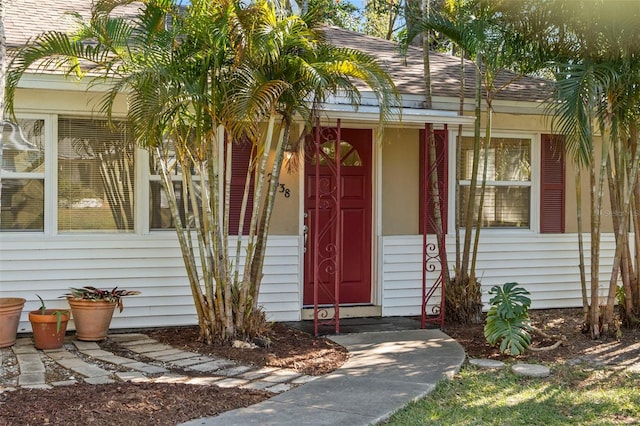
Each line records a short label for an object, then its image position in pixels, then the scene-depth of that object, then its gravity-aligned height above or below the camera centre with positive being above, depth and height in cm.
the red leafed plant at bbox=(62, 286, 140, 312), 673 -77
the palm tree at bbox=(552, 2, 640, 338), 603 +99
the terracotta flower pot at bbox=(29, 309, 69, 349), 629 -104
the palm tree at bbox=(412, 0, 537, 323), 705 +164
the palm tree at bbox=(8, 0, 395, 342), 570 +112
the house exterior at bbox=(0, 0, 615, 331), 707 +10
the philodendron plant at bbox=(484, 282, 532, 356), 622 -97
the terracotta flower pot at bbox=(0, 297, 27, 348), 631 -95
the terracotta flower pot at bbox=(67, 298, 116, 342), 662 -97
